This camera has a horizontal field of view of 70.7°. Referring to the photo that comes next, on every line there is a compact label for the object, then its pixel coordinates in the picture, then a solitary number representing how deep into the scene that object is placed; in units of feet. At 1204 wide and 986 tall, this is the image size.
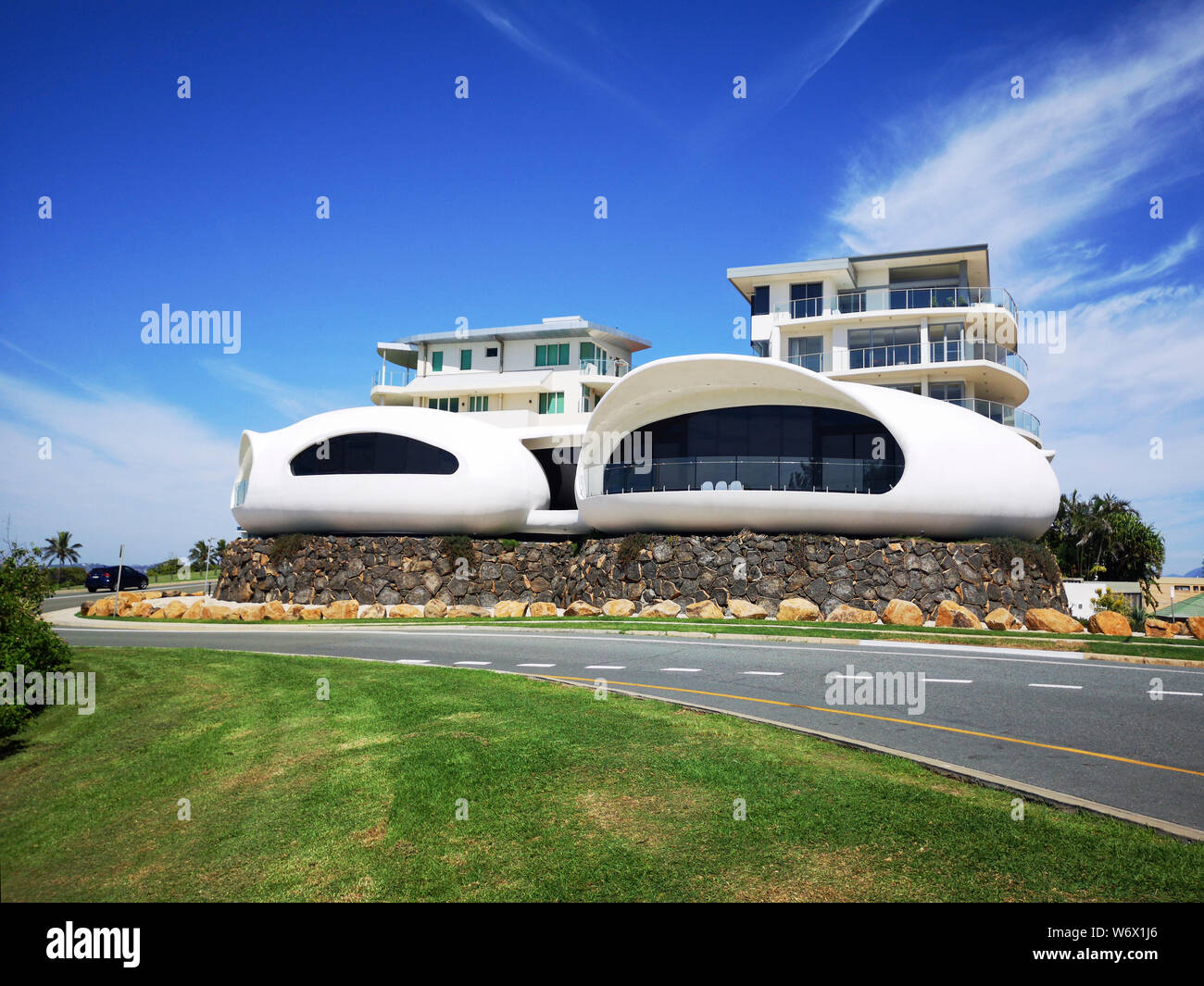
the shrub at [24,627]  34.35
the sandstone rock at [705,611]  81.66
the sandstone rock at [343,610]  94.58
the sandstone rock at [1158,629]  71.56
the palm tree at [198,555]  272.72
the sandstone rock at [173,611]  96.94
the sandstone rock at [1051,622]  72.02
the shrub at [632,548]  89.81
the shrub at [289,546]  106.63
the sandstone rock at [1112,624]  69.72
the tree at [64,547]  288.30
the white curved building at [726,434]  86.53
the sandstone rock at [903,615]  74.49
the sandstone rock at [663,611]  81.61
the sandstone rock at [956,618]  74.18
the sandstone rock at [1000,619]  73.97
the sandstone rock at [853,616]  77.61
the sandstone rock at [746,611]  80.12
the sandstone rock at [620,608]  84.89
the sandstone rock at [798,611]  77.89
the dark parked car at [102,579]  150.61
